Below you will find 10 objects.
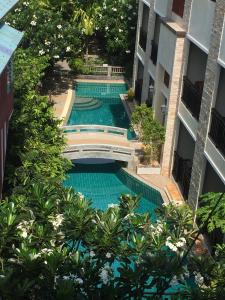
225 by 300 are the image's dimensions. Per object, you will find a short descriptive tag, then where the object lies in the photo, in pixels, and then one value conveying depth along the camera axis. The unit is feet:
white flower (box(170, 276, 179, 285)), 26.59
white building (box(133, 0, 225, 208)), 56.70
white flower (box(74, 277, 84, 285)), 24.64
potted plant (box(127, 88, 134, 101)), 109.29
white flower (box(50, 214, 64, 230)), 27.32
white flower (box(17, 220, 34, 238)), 26.21
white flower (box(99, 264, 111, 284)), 25.45
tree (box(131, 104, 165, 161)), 73.97
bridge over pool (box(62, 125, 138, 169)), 77.81
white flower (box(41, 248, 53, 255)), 25.06
